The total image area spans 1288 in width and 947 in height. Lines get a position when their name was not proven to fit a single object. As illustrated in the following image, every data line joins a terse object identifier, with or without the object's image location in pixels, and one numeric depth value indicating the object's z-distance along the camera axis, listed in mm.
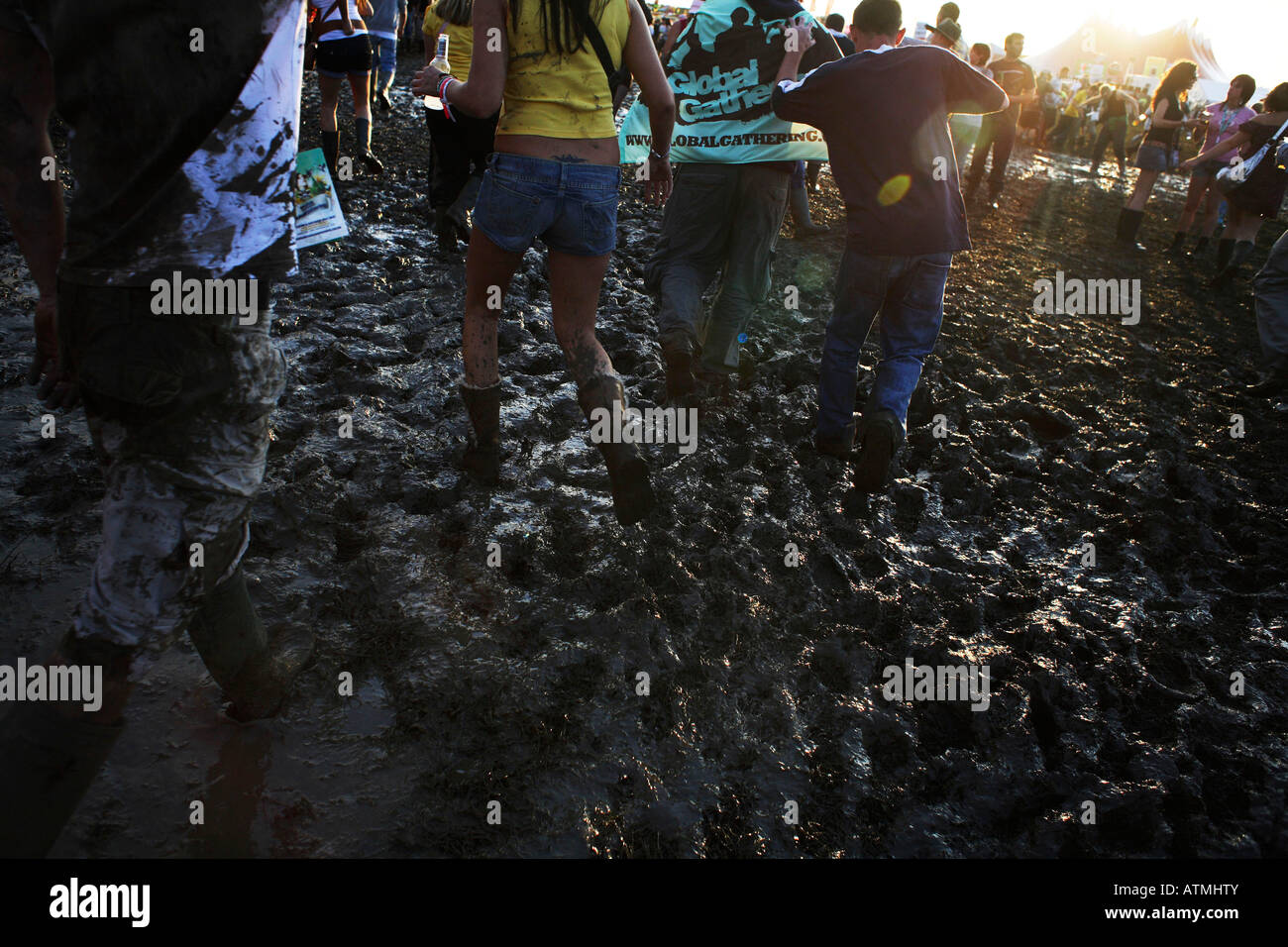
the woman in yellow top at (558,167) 2346
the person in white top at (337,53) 5715
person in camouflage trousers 1299
